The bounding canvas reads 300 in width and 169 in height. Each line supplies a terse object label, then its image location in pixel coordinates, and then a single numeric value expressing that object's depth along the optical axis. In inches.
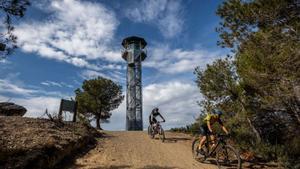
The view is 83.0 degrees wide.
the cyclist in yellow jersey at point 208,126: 239.3
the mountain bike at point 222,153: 226.1
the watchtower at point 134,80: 982.0
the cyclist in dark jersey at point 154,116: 375.2
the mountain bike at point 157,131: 367.2
